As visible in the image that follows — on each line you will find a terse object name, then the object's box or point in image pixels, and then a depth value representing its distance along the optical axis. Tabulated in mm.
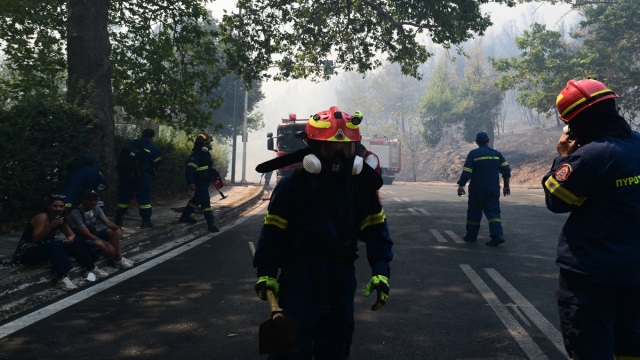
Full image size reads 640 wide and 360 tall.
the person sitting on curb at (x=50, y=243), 6359
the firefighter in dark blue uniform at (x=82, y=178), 7753
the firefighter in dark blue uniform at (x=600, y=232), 2727
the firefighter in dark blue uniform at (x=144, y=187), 10531
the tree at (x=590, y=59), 32875
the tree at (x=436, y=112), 60056
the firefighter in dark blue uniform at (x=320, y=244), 3021
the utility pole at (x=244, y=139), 30641
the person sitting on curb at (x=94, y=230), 7199
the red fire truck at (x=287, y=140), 17391
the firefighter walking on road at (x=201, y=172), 10656
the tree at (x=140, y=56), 14359
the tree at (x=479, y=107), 56938
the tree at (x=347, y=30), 18109
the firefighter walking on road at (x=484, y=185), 9680
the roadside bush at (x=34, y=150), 9422
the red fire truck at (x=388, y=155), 39938
